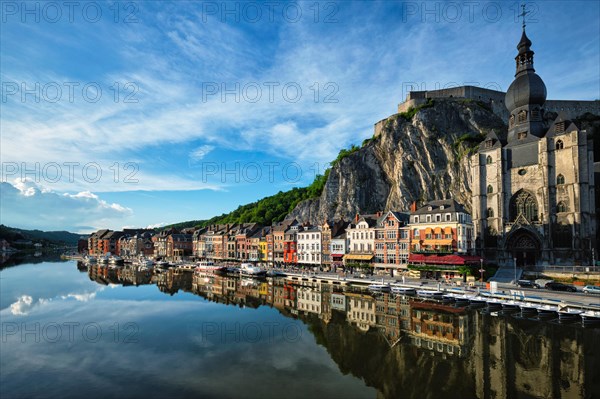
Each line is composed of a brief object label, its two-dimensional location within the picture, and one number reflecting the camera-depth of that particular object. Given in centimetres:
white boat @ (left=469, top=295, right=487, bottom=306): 4019
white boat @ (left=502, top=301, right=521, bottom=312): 3728
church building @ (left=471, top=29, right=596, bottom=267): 5512
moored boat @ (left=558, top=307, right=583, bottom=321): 3259
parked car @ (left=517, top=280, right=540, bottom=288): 4656
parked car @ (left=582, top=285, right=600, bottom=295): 4006
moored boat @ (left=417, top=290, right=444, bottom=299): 4392
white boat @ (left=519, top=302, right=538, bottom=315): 3562
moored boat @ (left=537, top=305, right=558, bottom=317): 3434
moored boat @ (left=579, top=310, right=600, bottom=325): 3120
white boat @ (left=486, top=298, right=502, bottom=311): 3845
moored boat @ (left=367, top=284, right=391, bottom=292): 4956
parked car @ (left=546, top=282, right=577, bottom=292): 4231
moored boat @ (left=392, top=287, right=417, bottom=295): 4666
